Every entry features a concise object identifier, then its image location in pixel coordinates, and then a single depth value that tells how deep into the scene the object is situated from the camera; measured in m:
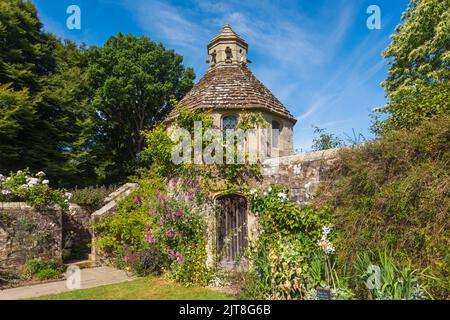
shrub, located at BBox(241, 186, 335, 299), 5.53
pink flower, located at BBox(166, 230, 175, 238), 7.68
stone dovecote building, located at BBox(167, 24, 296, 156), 11.95
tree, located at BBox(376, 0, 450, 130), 13.30
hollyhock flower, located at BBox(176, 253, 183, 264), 7.52
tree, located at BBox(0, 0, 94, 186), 15.12
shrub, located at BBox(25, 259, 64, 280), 8.34
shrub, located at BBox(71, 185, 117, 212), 12.51
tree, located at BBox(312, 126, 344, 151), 13.38
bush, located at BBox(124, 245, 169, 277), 8.38
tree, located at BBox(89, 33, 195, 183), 21.47
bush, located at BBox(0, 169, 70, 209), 9.00
